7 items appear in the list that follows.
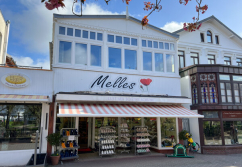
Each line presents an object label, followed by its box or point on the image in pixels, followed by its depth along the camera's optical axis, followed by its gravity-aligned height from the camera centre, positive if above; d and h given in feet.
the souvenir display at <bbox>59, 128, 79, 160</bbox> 30.35 -5.65
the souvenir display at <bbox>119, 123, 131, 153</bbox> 36.83 -5.54
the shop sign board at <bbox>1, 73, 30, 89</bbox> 29.65 +4.83
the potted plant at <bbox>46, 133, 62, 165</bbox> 29.01 -4.89
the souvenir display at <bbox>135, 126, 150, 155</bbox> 35.78 -5.71
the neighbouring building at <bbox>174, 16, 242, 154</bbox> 40.14 +1.38
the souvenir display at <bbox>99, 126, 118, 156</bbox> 33.55 -5.52
